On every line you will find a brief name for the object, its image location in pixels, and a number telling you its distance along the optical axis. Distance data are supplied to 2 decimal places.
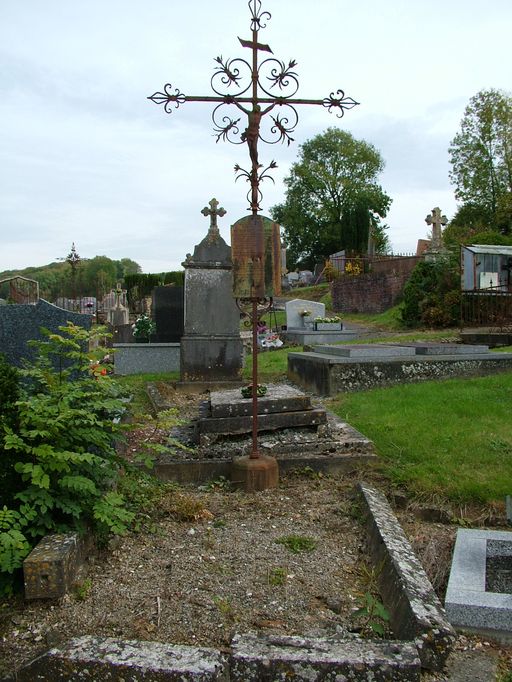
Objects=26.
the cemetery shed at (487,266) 19.80
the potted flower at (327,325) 17.86
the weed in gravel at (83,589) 2.74
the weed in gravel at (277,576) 2.94
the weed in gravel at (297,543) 3.35
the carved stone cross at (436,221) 22.00
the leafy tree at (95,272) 48.86
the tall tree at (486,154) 40.19
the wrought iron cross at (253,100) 4.41
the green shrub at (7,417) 3.07
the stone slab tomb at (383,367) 7.75
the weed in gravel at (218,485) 4.45
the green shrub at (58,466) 2.86
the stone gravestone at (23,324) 5.17
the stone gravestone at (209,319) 9.08
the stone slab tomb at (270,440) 4.66
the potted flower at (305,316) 19.47
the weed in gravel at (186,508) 3.72
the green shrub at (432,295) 17.03
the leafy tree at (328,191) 54.53
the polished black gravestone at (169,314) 12.85
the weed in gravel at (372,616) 2.58
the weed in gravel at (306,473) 4.63
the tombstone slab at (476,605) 2.64
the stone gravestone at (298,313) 19.56
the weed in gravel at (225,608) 2.61
